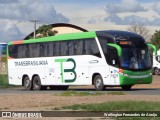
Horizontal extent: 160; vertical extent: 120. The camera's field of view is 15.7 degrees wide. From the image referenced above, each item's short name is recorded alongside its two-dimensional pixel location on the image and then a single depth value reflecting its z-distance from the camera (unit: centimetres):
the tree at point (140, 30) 10686
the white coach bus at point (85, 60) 3206
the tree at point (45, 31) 8288
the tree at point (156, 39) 8816
